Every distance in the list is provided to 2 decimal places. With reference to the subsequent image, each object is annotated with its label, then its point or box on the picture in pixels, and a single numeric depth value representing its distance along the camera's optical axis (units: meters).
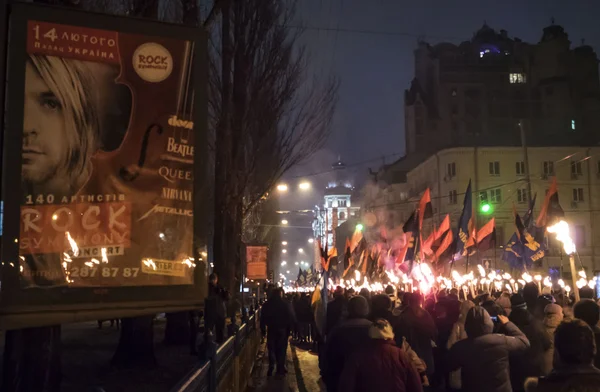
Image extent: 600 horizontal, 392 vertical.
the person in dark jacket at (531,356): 7.45
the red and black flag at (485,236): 24.34
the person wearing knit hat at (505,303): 11.61
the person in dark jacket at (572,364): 3.93
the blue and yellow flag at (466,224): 21.93
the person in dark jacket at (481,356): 5.92
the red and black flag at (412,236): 20.38
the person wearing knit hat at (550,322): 7.53
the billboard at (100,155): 4.85
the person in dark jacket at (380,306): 8.23
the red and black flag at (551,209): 19.70
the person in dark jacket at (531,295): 10.17
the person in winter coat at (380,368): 5.18
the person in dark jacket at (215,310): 12.56
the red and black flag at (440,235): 23.73
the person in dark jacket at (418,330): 9.63
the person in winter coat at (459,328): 9.51
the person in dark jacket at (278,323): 15.82
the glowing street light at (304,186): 37.28
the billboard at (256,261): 29.43
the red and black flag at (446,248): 21.73
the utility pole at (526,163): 30.78
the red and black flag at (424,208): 20.64
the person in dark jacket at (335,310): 13.19
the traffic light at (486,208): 26.33
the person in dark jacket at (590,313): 7.53
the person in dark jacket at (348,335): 7.57
